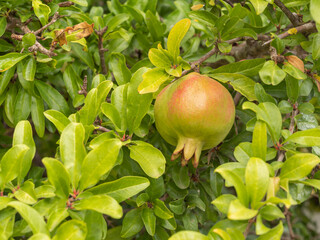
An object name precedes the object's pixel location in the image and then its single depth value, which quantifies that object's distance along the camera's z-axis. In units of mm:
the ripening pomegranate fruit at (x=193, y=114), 892
